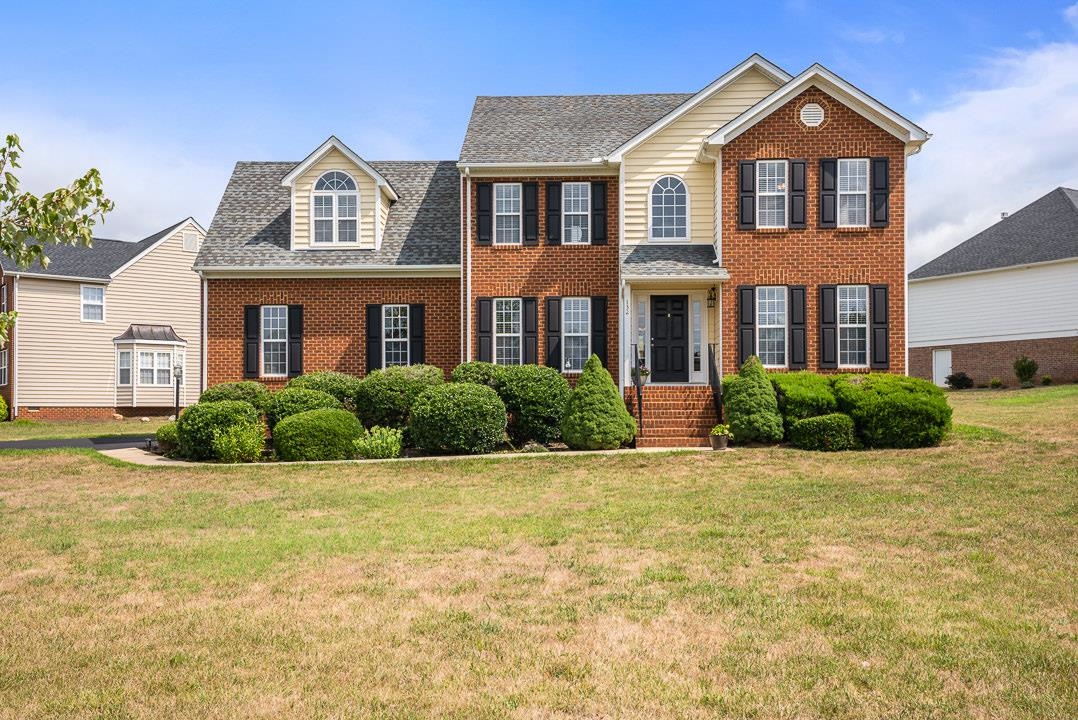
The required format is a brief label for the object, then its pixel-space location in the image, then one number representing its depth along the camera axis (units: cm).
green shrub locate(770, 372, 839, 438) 1686
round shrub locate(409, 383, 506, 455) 1662
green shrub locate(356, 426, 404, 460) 1689
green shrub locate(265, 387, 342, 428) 1808
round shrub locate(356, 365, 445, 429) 1816
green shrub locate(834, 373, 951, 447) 1611
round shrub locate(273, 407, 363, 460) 1683
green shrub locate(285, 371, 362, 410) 1897
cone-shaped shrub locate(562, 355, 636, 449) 1677
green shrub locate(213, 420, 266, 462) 1692
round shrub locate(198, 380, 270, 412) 1870
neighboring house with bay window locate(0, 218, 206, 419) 3234
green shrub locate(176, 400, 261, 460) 1728
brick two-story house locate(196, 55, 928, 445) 1928
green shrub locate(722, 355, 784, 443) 1677
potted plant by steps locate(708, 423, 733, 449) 1650
